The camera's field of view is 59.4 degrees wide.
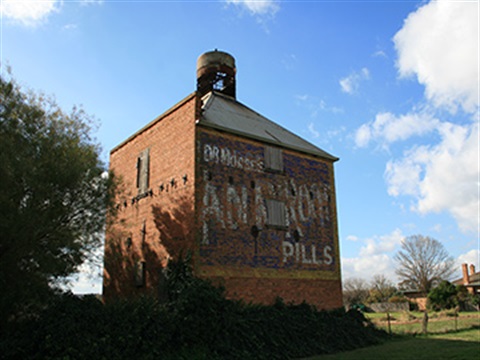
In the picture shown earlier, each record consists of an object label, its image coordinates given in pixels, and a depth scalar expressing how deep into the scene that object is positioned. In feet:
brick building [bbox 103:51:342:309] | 52.11
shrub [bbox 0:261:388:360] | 34.09
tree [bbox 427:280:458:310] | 114.21
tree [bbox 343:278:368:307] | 185.01
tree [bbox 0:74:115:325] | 39.86
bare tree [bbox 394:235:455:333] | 176.04
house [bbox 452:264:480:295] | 153.38
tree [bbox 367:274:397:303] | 167.22
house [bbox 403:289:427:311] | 136.87
